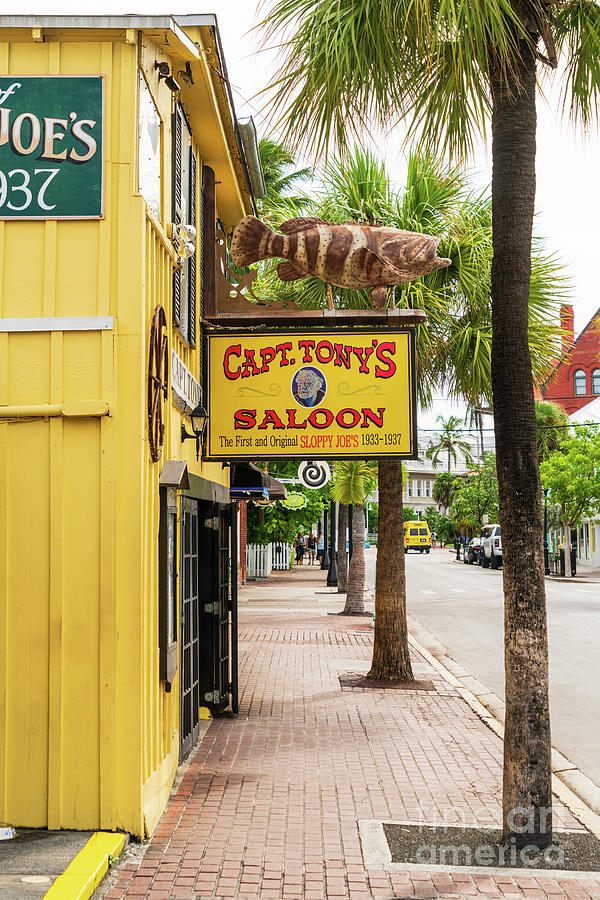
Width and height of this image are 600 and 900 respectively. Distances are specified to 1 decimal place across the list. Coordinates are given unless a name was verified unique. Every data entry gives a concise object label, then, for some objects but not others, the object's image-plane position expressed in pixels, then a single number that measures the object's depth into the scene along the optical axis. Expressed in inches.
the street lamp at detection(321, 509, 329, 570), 1730.1
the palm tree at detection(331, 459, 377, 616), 805.2
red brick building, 2632.9
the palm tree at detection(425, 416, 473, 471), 4279.0
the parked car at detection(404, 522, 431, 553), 3132.4
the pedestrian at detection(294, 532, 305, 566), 2311.8
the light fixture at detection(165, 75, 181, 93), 263.0
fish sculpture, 289.0
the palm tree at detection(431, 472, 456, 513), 3794.3
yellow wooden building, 225.8
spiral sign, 941.8
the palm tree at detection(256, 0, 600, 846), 228.7
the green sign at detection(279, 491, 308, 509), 1061.1
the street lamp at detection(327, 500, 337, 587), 1309.1
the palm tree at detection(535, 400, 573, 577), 1948.8
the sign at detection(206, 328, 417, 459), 291.4
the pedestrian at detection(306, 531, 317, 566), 2399.9
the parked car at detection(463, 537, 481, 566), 2174.0
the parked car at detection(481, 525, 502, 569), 1870.1
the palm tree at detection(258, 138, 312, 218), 877.5
